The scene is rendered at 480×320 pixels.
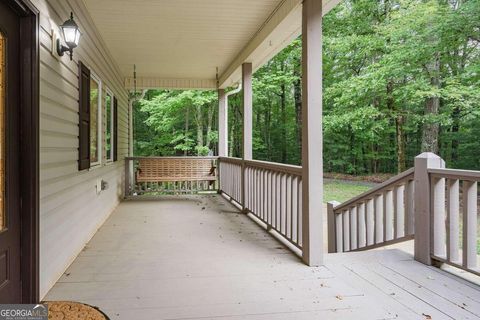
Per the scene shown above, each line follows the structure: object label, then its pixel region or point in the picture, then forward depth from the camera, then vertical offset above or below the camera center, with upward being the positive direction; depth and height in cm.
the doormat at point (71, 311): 175 -86
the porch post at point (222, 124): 839 +75
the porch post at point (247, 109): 584 +77
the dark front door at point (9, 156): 207 +1
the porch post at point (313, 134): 326 +19
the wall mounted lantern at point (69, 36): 301 +105
